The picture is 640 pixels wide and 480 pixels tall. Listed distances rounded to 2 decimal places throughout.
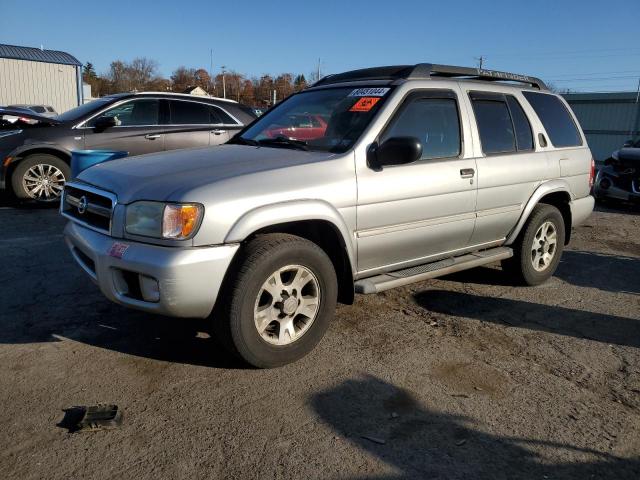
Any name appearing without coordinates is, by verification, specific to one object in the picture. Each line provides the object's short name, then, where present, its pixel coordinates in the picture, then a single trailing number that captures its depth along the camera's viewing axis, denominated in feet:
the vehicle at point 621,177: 32.37
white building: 93.86
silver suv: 9.91
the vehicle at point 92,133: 25.26
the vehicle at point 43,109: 75.96
